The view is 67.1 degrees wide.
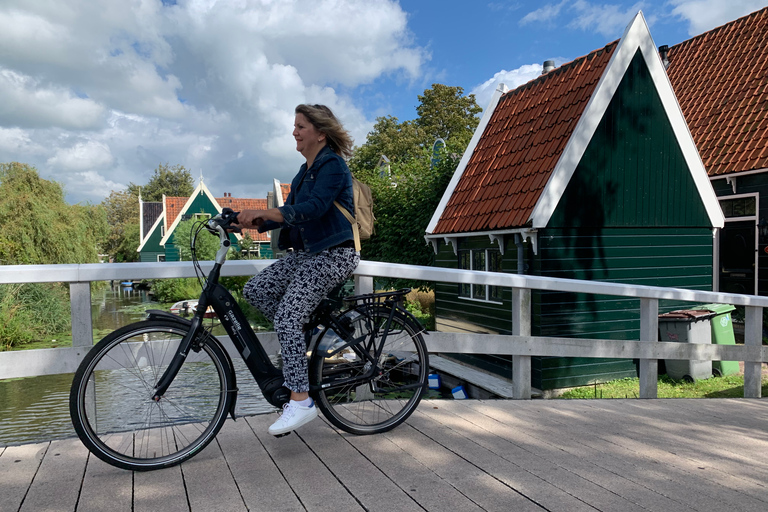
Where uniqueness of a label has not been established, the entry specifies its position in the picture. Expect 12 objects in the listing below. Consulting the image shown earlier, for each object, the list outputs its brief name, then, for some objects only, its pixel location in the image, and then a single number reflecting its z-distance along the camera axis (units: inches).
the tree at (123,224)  2492.1
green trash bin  389.4
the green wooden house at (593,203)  405.4
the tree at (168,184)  2780.5
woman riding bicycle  109.7
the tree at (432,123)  1408.7
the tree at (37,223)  780.0
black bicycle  103.2
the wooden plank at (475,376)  418.0
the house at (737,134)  452.1
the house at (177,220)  1621.4
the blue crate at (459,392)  437.6
